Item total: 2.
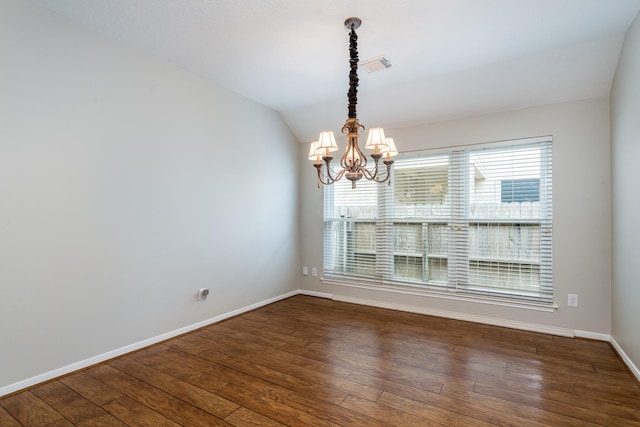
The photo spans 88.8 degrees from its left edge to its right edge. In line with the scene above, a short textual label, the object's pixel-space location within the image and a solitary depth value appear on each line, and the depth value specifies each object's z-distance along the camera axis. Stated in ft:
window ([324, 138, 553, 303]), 11.21
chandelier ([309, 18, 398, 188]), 7.82
